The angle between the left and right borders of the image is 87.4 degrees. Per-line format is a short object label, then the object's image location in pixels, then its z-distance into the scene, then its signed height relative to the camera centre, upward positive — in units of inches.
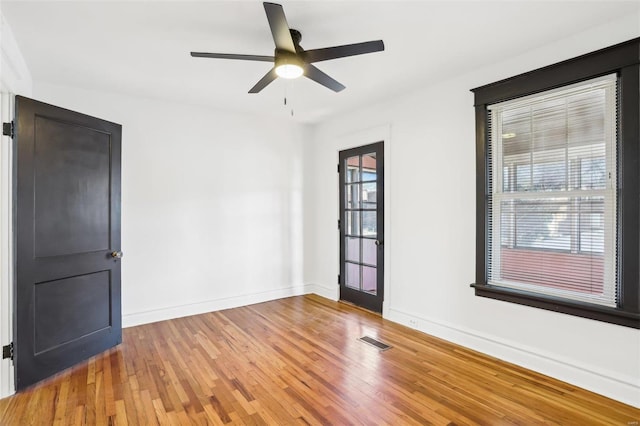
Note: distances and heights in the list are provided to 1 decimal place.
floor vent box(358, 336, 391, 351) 129.3 -51.8
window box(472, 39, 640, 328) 92.8 +8.2
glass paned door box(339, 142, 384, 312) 170.1 -7.1
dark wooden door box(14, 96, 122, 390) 102.2 -9.0
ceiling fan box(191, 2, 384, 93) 80.7 +42.8
